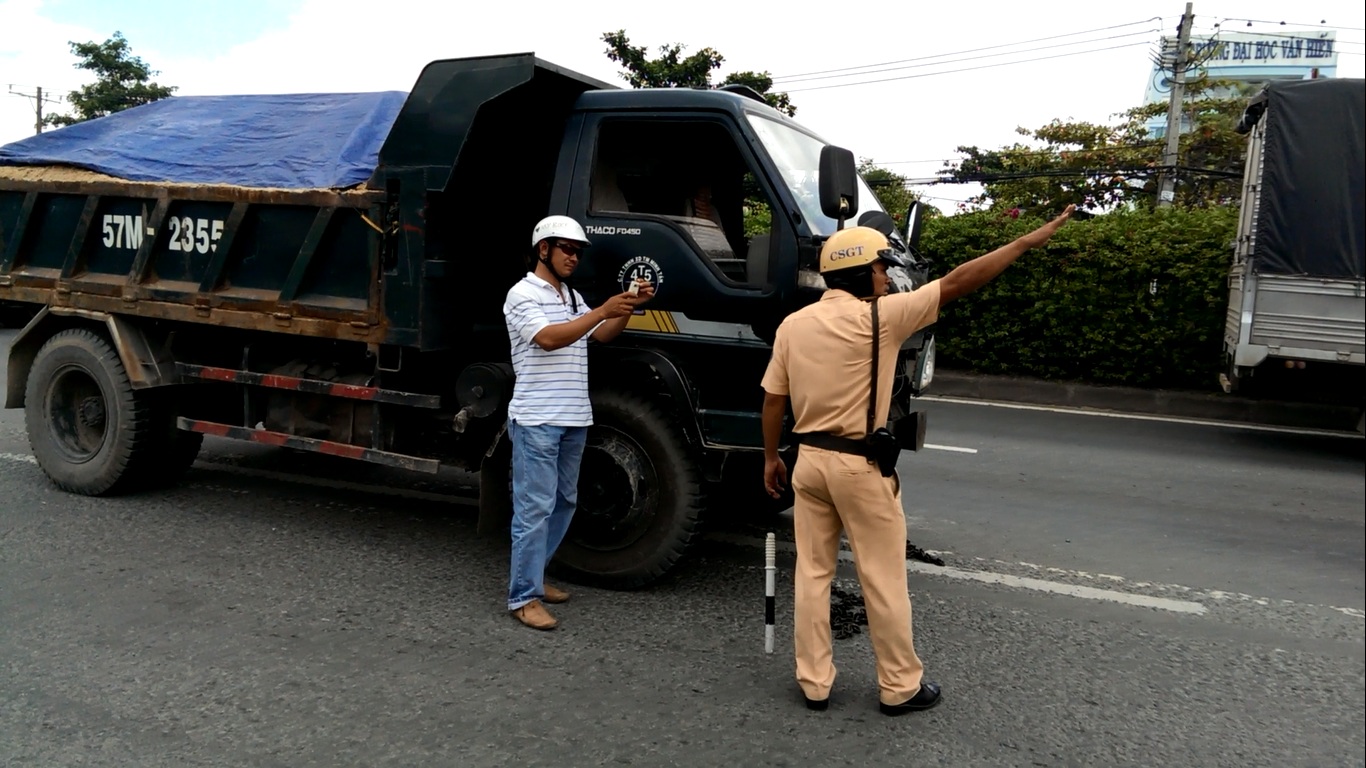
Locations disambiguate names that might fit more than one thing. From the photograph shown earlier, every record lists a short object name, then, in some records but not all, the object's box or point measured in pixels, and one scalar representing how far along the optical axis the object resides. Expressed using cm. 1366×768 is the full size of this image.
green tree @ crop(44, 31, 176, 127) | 2805
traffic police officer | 349
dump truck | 470
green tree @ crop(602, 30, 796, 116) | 1967
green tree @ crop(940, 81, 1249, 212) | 2212
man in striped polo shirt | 434
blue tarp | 583
